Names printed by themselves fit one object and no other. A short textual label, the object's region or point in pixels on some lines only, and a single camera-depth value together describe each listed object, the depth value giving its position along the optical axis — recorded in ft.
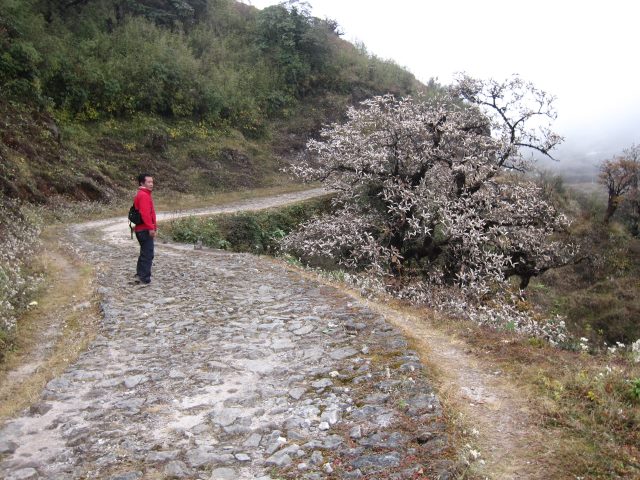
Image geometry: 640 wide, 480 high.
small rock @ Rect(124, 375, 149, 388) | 19.18
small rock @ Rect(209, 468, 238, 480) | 13.52
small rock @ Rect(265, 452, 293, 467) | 14.10
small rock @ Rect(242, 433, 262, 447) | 15.15
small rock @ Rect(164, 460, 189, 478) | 13.60
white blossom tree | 47.65
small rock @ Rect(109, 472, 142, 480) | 13.41
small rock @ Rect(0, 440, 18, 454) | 14.58
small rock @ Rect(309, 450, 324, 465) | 14.14
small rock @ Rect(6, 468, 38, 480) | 13.33
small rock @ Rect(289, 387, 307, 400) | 18.08
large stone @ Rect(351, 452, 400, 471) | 13.74
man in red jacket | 31.27
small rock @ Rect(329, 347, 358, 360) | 21.18
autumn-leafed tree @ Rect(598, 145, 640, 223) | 121.60
